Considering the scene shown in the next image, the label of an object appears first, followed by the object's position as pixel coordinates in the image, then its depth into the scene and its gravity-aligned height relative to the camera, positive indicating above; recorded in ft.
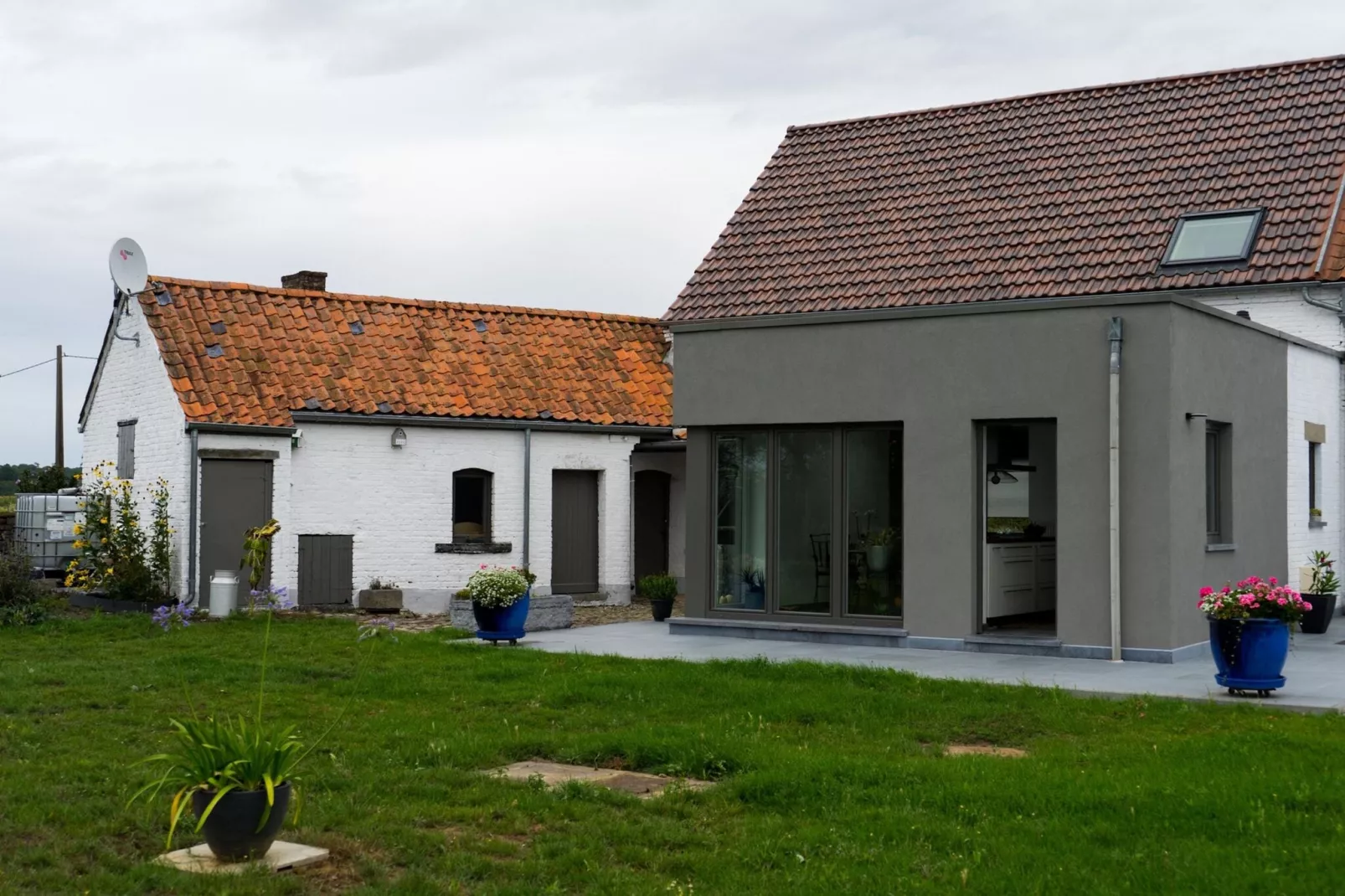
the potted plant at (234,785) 21.52 -4.08
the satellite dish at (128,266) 71.97 +11.93
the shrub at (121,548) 68.49 -1.86
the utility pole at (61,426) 129.29 +7.40
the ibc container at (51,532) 86.69 -1.38
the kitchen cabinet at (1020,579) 52.39 -2.42
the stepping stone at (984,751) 30.83 -5.12
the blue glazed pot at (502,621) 51.83 -3.90
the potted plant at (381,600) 72.38 -4.43
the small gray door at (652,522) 83.97 -0.60
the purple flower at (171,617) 58.54 -4.35
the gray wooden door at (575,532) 79.46 -1.13
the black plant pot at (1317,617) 55.11 -3.86
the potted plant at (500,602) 51.26 -3.20
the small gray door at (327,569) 71.61 -2.94
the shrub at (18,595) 59.68 -3.66
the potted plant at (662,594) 64.90 -3.63
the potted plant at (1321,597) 55.16 -3.11
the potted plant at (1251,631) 37.99 -3.05
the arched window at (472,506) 77.05 +0.24
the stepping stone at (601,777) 27.89 -5.21
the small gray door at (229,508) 68.74 +0.04
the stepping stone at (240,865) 21.59 -5.25
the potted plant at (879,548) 52.42 -1.26
